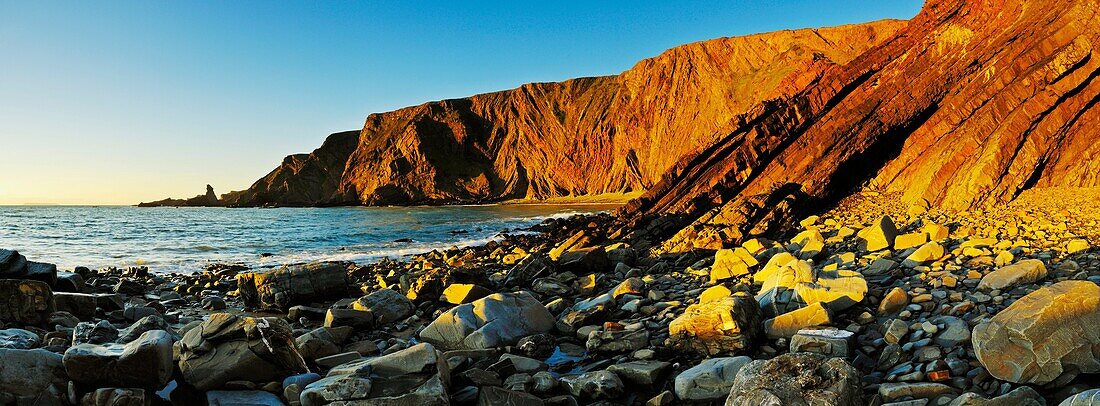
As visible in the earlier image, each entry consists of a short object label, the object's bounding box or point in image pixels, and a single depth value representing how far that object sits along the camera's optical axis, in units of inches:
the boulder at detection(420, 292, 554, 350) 248.4
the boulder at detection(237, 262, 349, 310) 376.8
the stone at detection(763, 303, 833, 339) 217.2
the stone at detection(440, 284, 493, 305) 335.6
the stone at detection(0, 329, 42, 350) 204.2
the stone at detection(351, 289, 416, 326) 312.7
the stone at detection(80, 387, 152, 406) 167.2
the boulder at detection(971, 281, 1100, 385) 149.5
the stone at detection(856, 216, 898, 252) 367.9
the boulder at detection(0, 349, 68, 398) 169.3
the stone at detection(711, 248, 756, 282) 356.8
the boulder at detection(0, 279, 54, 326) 282.7
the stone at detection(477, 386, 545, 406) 170.7
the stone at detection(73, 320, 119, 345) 229.8
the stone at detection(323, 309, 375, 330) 289.0
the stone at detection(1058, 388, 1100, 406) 112.2
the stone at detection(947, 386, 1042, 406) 136.3
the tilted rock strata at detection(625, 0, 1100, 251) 440.8
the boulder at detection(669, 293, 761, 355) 211.8
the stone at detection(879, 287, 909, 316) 225.3
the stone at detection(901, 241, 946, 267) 298.8
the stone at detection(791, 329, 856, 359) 191.5
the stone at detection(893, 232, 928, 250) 349.4
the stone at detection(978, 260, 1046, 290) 230.7
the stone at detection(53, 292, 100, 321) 317.4
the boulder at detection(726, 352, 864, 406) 137.3
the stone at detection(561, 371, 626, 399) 183.2
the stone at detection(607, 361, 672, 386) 191.3
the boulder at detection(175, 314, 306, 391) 188.7
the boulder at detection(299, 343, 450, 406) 165.8
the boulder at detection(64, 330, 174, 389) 173.9
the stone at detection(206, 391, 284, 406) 174.4
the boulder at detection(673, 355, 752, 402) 174.9
